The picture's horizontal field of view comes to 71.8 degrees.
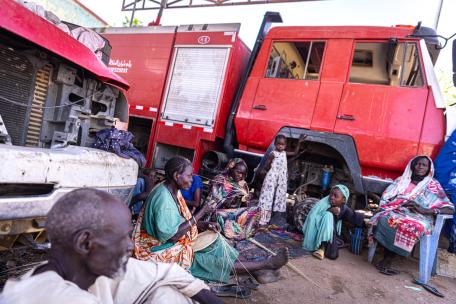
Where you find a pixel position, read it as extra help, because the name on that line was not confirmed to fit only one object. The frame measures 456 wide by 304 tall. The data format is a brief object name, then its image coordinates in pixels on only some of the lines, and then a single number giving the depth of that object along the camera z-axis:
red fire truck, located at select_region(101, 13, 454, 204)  3.76
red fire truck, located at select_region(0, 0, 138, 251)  1.51
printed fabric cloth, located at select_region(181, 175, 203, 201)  3.72
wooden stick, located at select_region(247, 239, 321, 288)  2.84
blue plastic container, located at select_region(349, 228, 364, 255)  3.98
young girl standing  4.29
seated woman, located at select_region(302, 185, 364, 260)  3.59
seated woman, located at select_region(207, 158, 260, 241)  3.42
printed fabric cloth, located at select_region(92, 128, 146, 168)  2.28
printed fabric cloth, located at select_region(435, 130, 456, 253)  3.52
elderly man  0.82
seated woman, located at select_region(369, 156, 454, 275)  3.30
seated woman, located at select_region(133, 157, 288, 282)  2.07
